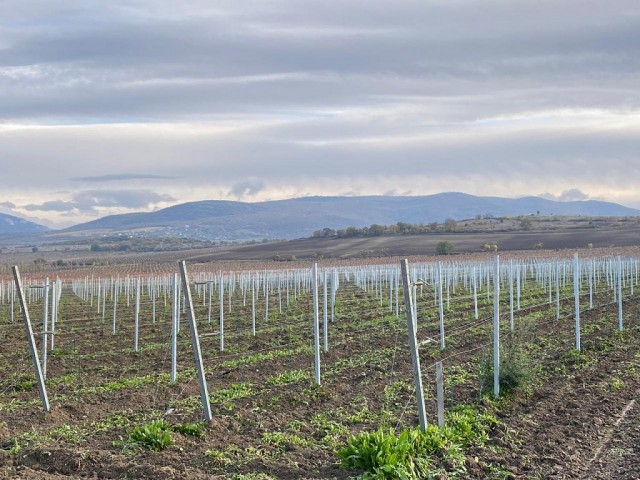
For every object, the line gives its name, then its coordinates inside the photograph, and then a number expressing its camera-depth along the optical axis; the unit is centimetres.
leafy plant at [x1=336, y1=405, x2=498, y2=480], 750
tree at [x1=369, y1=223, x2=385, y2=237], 11988
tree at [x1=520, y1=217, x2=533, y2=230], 11094
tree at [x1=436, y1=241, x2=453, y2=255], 8238
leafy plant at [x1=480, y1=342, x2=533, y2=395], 1177
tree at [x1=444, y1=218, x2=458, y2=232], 11350
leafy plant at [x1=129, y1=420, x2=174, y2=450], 859
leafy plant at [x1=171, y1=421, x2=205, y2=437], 918
